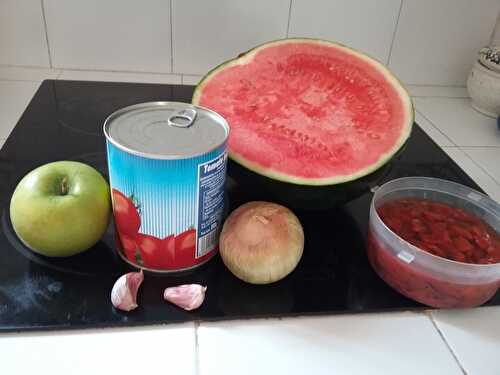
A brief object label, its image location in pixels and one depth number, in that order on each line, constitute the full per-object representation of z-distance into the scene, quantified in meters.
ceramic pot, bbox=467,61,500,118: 1.04
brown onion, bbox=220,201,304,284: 0.51
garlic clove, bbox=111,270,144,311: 0.48
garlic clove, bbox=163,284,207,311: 0.49
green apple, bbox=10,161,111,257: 0.49
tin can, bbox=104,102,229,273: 0.45
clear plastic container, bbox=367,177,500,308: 0.49
